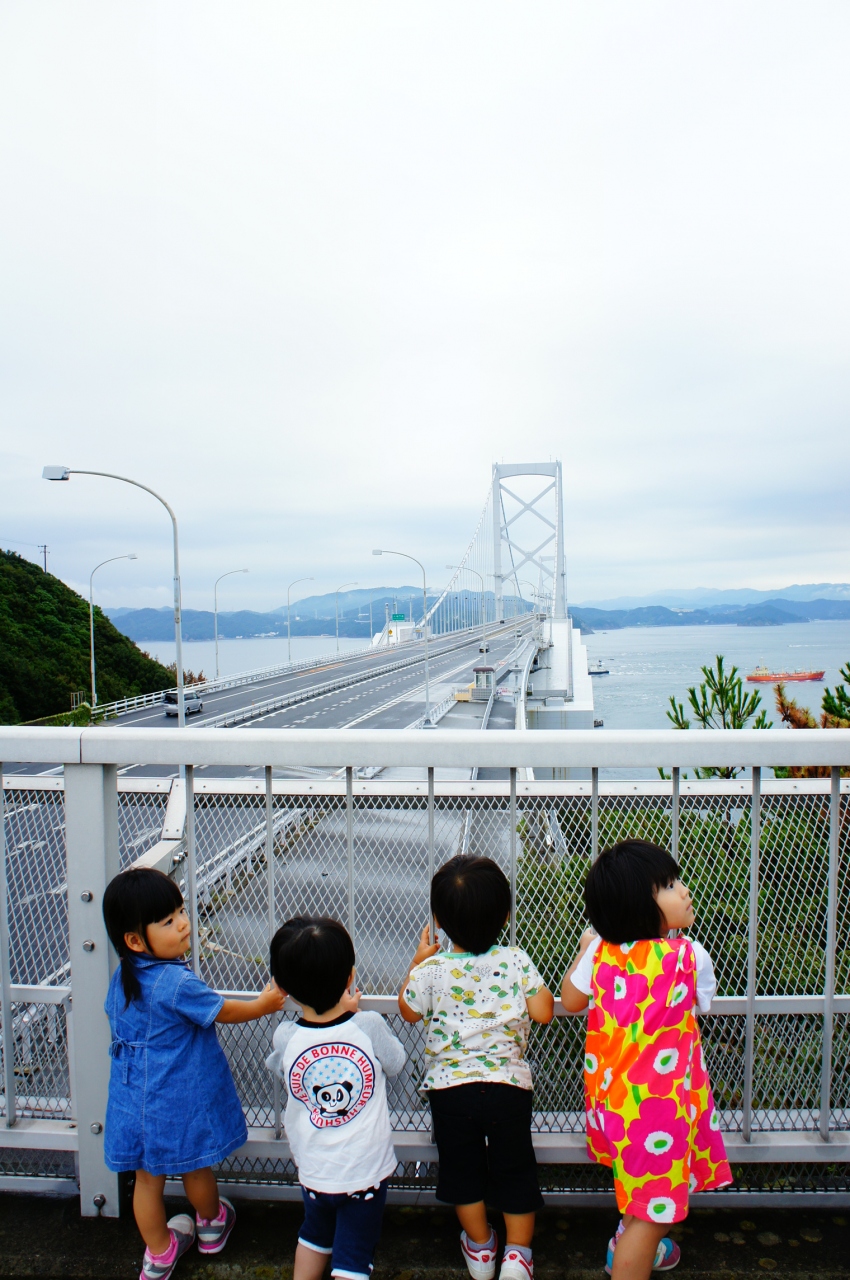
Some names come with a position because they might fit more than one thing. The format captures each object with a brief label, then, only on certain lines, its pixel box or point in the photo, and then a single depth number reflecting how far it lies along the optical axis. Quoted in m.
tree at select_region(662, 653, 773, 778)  7.85
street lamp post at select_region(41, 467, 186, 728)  15.27
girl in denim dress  1.56
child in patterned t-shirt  1.56
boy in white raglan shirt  1.49
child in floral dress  1.49
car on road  27.33
